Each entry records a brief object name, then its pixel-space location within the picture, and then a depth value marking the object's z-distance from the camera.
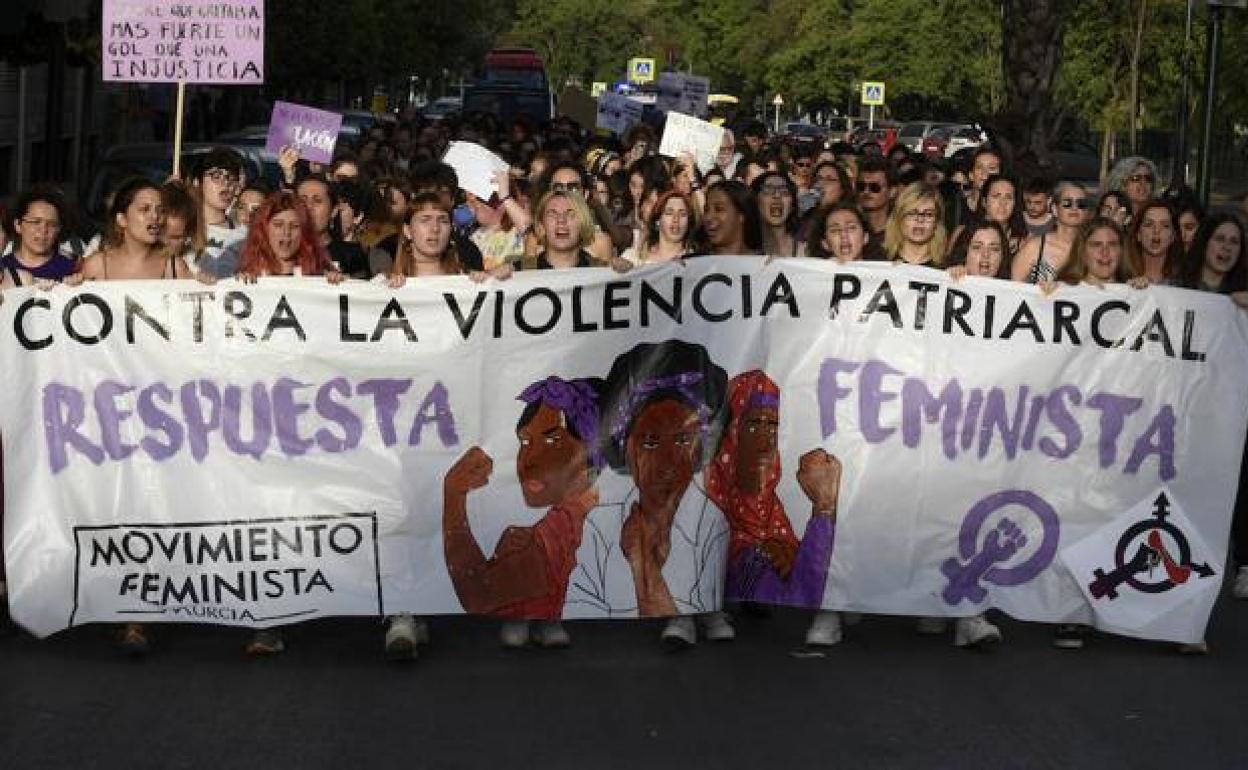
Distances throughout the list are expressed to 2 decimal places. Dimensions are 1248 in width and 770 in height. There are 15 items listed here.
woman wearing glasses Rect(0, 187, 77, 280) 9.77
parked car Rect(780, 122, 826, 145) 65.47
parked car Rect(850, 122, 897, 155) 53.04
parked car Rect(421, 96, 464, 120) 67.32
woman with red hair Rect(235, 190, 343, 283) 9.52
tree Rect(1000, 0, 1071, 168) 28.66
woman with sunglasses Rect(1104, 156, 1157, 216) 14.87
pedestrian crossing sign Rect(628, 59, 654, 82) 65.19
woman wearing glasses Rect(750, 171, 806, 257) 11.38
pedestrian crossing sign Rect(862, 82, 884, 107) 67.81
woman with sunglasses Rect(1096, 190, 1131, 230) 12.78
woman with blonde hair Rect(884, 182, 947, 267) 9.95
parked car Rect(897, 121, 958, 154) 61.75
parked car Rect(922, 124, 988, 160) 53.34
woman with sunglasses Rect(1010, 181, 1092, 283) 11.24
